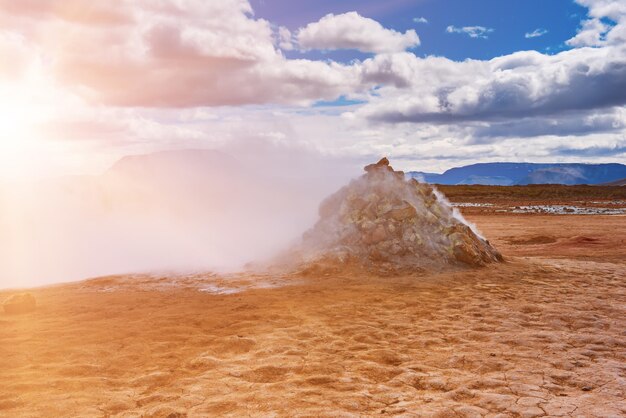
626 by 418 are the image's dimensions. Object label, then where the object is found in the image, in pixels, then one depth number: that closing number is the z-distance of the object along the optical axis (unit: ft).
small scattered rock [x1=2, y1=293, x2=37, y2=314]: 30.96
